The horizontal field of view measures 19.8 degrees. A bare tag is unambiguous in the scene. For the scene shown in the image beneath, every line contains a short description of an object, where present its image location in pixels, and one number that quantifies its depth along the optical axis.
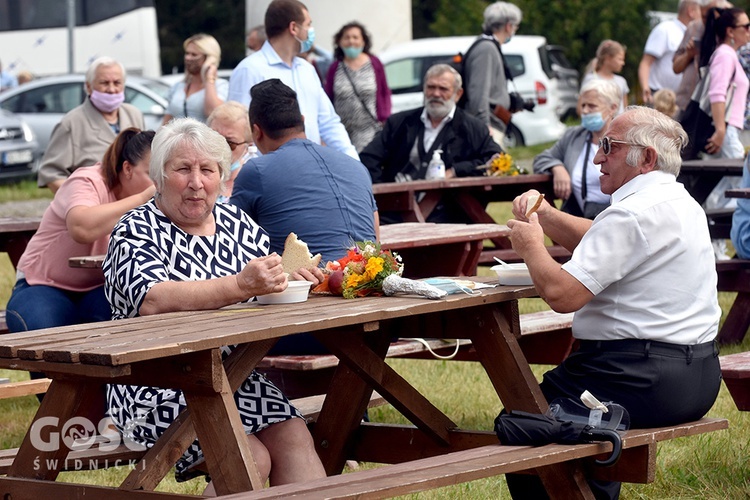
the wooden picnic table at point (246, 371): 5.28
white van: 30.48
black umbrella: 6.14
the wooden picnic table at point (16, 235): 10.81
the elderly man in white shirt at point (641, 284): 6.17
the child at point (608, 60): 19.55
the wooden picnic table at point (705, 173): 13.85
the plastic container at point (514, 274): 6.79
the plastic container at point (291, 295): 6.31
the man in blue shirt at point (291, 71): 12.59
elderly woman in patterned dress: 6.18
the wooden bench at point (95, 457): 6.66
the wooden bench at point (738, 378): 7.12
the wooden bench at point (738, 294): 11.77
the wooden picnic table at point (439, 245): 10.21
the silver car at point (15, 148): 27.94
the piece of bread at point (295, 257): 6.92
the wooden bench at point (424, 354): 7.79
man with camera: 16.23
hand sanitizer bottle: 14.05
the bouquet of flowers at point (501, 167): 14.26
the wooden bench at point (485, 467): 5.38
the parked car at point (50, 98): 29.20
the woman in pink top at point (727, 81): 15.46
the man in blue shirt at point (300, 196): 8.09
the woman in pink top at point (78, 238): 8.83
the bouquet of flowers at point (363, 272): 6.56
